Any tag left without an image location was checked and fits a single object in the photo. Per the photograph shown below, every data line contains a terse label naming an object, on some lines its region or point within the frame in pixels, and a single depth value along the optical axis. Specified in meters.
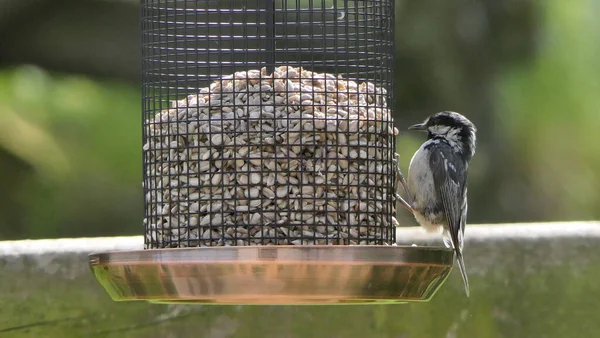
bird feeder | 9.12
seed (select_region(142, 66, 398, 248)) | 9.18
